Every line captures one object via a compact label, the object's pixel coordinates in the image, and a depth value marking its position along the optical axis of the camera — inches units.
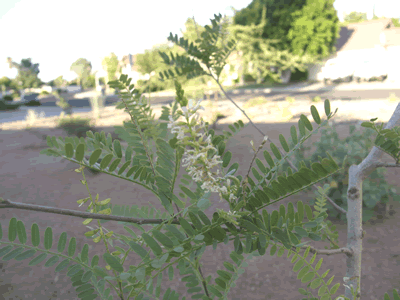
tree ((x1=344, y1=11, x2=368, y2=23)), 1875.6
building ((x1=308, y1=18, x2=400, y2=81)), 893.8
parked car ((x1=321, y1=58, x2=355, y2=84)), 944.3
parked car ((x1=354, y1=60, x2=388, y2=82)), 909.2
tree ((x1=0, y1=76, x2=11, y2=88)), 1424.7
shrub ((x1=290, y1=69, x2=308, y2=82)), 1025.5
